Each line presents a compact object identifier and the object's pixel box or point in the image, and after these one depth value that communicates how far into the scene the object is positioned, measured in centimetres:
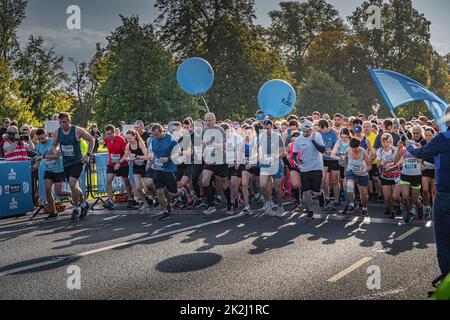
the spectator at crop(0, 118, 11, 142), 1451
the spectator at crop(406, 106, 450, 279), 523
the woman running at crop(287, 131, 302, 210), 1189
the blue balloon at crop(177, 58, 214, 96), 1403
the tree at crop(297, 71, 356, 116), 4778
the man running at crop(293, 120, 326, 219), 1027
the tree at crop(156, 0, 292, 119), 3597
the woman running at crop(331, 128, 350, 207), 1131
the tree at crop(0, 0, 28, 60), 3712
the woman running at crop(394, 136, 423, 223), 959
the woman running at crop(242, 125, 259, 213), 1114
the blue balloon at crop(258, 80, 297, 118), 1309
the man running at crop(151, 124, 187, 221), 1058
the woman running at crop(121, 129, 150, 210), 1216
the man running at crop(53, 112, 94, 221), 1044
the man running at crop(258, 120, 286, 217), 1060
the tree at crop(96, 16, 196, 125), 2806
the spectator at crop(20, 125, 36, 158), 1378
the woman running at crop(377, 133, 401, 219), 1016
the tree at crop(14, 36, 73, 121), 3662
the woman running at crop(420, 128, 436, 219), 944
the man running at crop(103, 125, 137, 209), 1259
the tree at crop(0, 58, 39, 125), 2864
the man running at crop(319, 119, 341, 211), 1191
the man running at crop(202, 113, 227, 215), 1134
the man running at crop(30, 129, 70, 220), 1066
